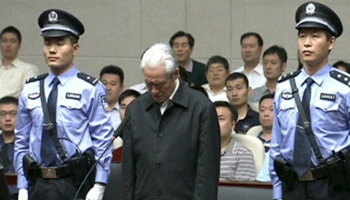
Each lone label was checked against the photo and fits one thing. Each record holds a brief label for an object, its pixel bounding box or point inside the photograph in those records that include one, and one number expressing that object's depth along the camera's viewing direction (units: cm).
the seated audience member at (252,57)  1237
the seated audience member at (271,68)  1170
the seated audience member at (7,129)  1026
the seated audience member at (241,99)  1112
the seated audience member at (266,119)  1038
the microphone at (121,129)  698
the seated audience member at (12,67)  1287
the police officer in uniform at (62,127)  775
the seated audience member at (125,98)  1109
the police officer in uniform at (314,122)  720
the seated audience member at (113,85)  1162
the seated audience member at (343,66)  1084
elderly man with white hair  675
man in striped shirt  945
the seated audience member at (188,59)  1274
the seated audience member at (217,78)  1191
